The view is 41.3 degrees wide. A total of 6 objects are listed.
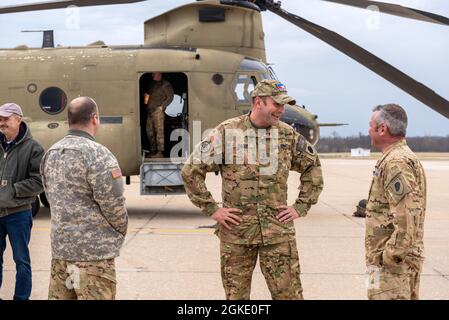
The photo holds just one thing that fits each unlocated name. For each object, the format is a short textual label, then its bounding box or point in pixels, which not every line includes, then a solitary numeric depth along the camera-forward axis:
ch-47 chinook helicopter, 10.82
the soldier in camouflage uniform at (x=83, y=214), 3.60
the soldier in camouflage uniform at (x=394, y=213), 3.51
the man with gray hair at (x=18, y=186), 4.97
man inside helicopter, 10.92
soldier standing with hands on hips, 4.13
